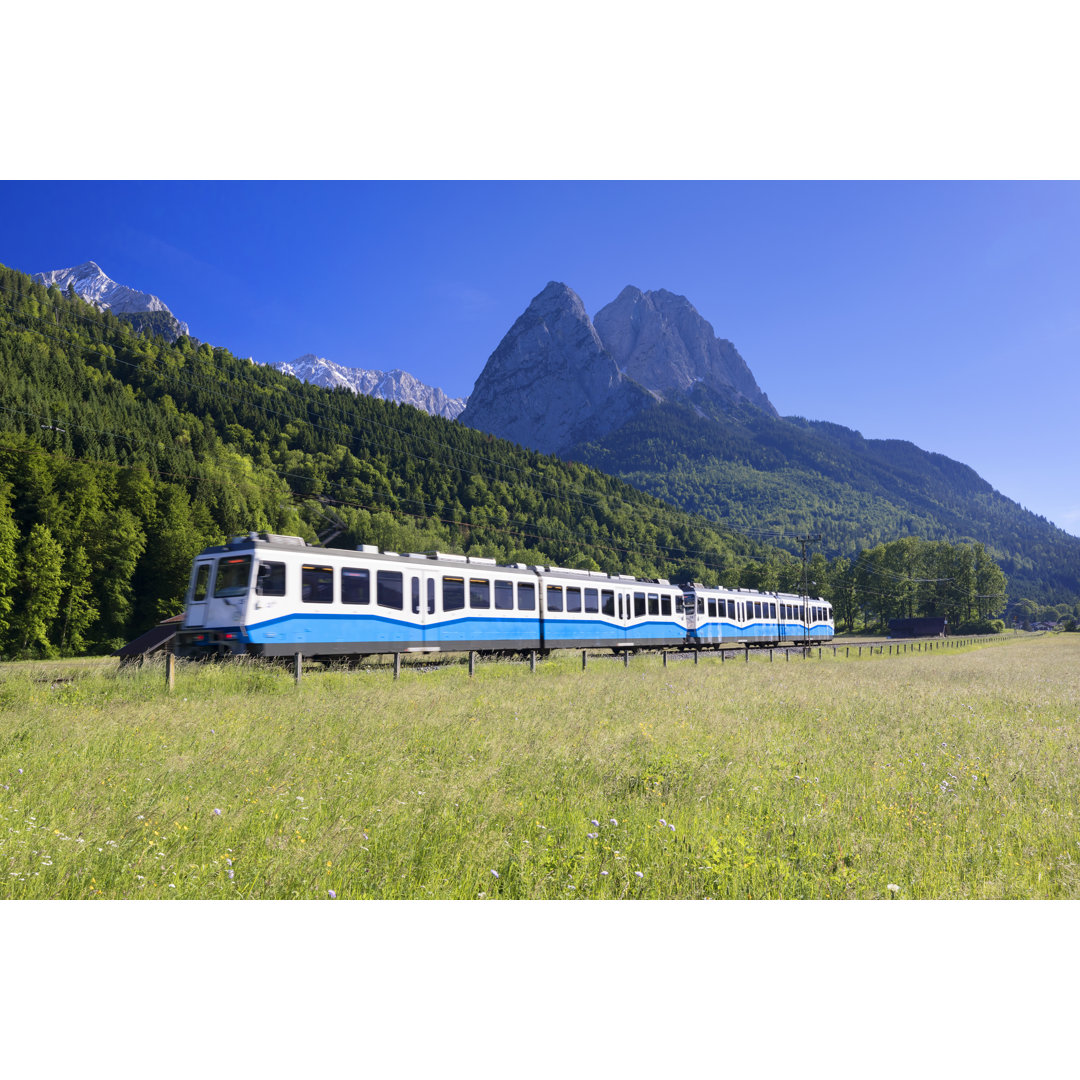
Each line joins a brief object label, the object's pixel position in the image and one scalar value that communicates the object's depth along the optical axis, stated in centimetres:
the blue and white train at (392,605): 1644
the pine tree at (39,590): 4394
